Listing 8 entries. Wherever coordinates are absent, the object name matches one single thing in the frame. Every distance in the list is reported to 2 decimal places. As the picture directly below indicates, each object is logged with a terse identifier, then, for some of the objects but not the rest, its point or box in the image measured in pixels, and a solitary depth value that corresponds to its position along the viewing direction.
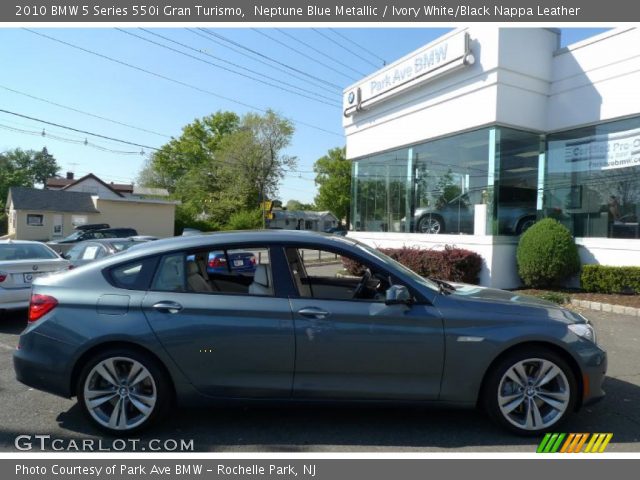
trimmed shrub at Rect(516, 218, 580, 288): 9.88
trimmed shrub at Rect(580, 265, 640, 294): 9.09
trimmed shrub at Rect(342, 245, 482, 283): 10.70
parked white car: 7.00
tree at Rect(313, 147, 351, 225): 63.22
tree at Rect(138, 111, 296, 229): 48.69
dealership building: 10.16
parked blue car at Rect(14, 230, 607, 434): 3.47
